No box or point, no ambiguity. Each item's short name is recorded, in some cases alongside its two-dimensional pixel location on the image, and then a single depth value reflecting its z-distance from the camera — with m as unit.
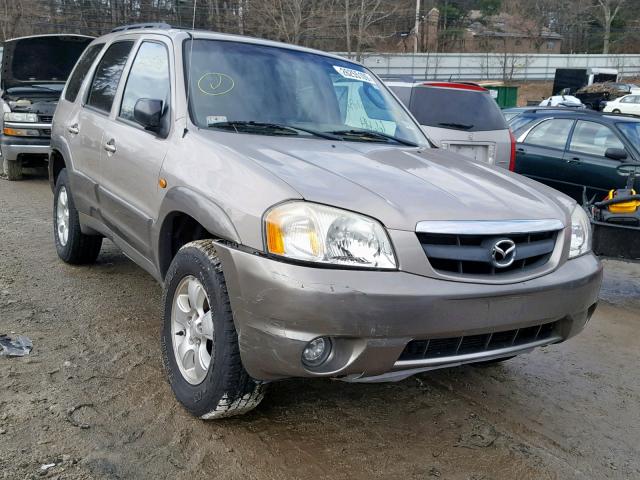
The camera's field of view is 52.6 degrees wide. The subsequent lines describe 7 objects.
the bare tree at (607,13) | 70.25
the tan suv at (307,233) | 2.49
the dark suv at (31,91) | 9.52
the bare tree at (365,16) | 35.12
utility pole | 50.78
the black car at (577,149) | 8.24
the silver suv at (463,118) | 8.18
